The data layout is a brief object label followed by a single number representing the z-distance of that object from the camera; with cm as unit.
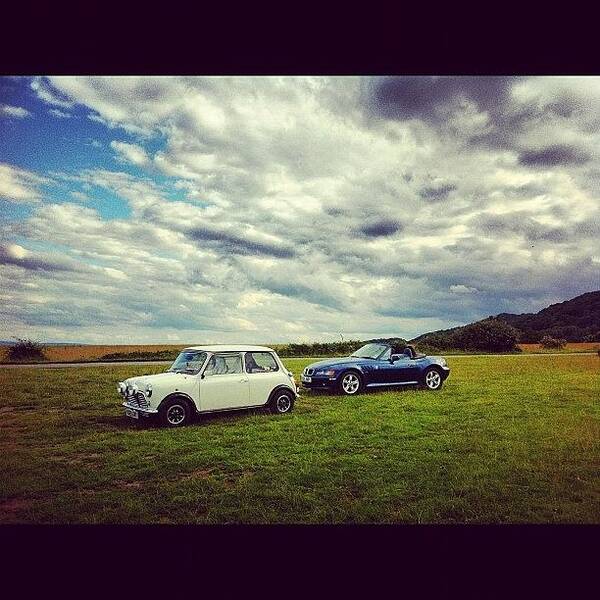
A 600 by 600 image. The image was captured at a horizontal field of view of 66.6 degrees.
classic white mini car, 503
